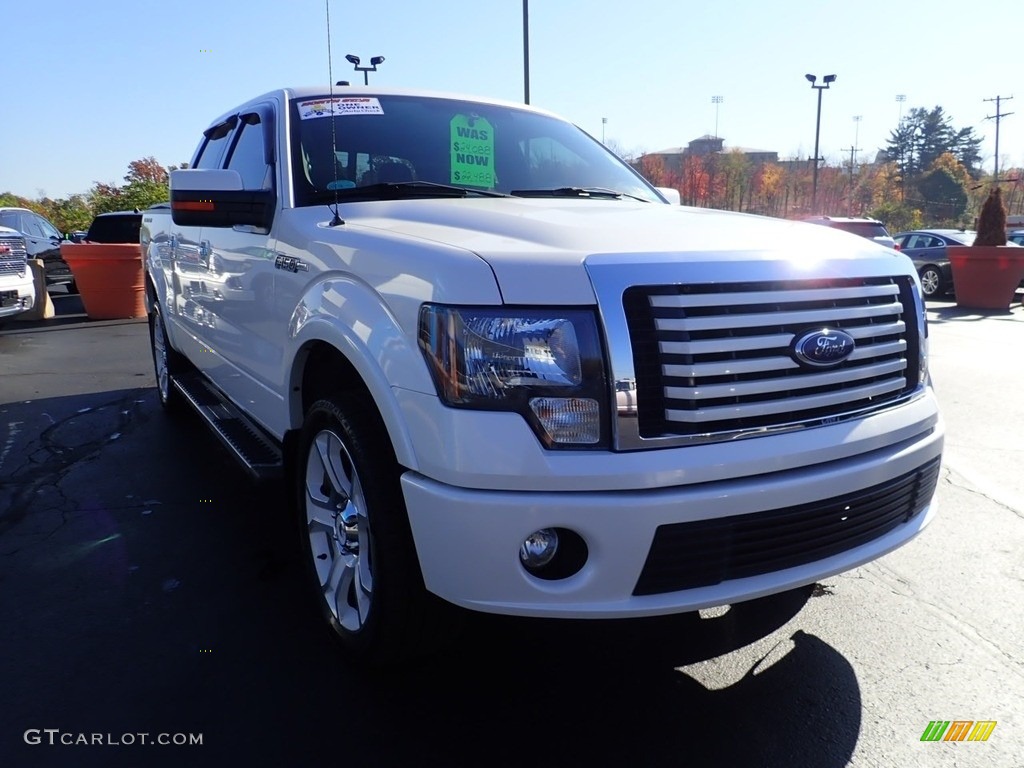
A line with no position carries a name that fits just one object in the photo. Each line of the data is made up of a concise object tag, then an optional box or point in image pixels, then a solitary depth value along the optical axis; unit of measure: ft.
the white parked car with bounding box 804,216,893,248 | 50.44
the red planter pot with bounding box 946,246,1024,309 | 45.80
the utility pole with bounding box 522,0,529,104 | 59.16
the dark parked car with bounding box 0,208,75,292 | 46.73
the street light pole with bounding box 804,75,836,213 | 116.88
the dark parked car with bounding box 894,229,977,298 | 55.77
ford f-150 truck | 6.40
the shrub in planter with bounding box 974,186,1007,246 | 47.57
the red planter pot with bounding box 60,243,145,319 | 39.58
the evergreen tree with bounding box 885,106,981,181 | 274.36
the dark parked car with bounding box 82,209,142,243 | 45.78
